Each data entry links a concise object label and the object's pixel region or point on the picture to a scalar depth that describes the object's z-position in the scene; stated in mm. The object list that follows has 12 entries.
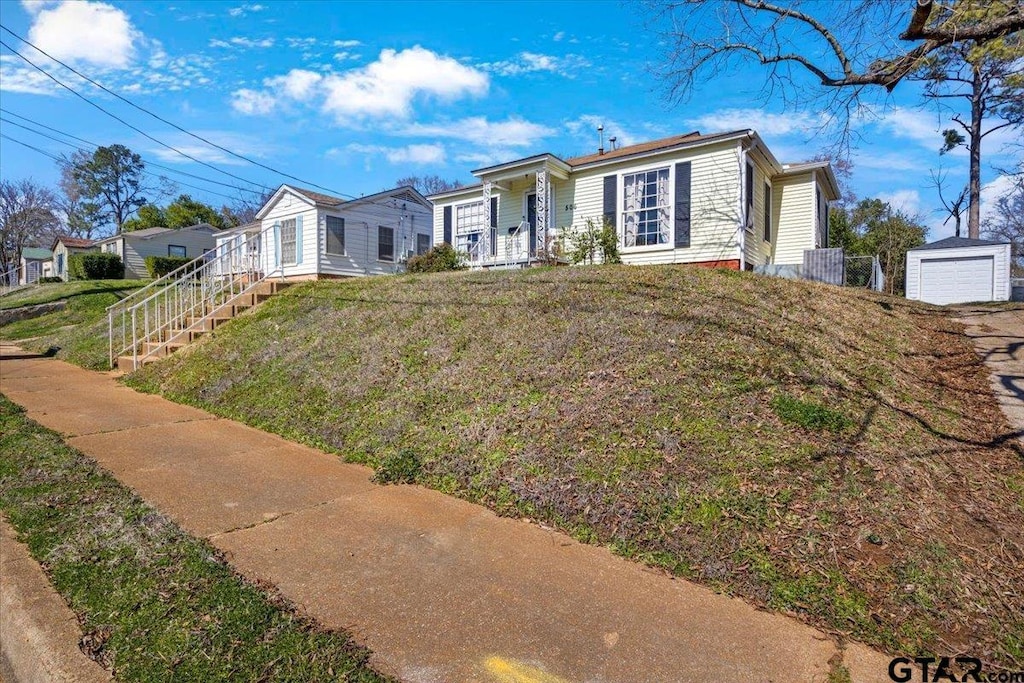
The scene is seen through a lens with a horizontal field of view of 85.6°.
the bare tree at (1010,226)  27703
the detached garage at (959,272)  12484
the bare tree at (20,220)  40875
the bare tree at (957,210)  25470
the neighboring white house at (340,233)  17969
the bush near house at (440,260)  15008
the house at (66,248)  35344
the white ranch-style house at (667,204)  12703
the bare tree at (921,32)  5329
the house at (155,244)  31938
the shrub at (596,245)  12984
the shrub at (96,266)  27812
